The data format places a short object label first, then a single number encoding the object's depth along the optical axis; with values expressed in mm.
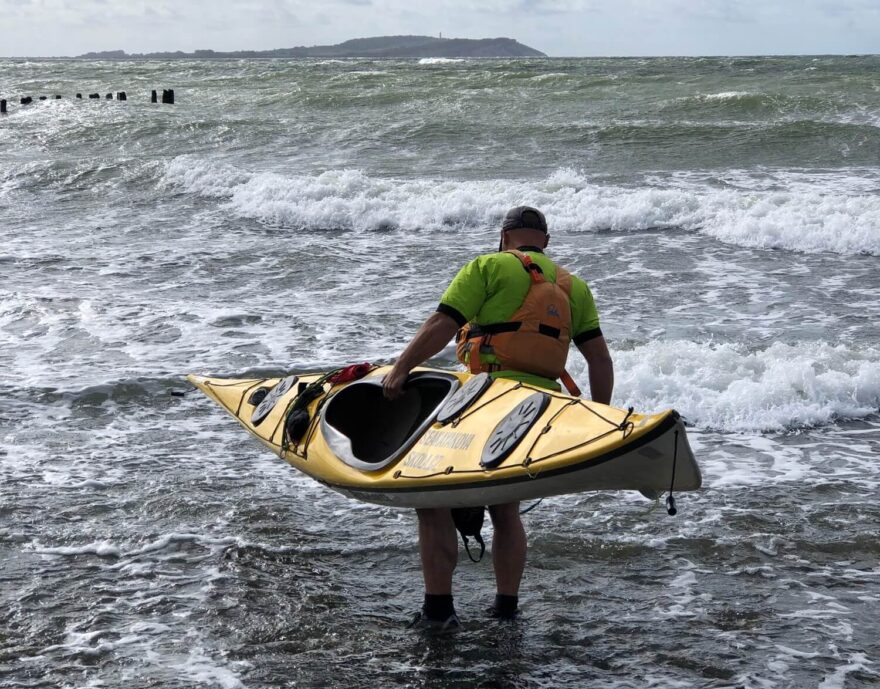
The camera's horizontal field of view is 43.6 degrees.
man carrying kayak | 4215
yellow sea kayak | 3713
